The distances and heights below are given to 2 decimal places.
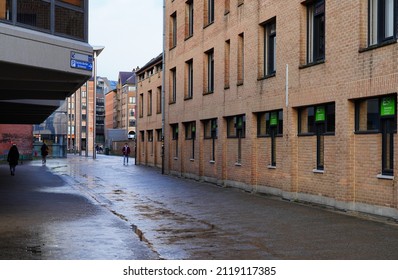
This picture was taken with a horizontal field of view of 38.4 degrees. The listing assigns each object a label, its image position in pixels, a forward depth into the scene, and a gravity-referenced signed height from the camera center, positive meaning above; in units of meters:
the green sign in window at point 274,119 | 18.84 +0.78
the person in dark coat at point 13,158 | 28.95 -0.79
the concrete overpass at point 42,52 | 12.41 +2.08
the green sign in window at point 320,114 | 15.78 +0.79
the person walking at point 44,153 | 43.17 -0.81
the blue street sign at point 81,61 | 14.01 +2.03
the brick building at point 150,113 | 39.31 +2.13
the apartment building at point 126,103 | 125.62 +9.08
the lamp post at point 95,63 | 63.53 +9.06
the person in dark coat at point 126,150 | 48.34 -0.69
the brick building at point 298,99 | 13.31 +1.31
